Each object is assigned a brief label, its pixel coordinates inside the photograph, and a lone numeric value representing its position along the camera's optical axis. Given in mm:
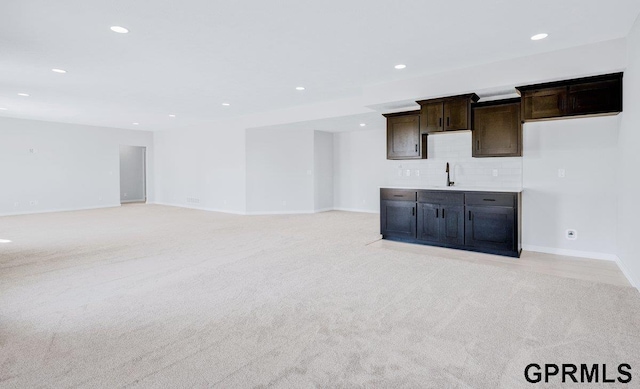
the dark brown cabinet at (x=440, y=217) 4953
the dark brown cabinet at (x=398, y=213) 5434
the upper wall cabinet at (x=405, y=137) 5609
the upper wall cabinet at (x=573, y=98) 3922
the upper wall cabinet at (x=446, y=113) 4952
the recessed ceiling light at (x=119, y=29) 3416
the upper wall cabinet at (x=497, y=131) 4730
